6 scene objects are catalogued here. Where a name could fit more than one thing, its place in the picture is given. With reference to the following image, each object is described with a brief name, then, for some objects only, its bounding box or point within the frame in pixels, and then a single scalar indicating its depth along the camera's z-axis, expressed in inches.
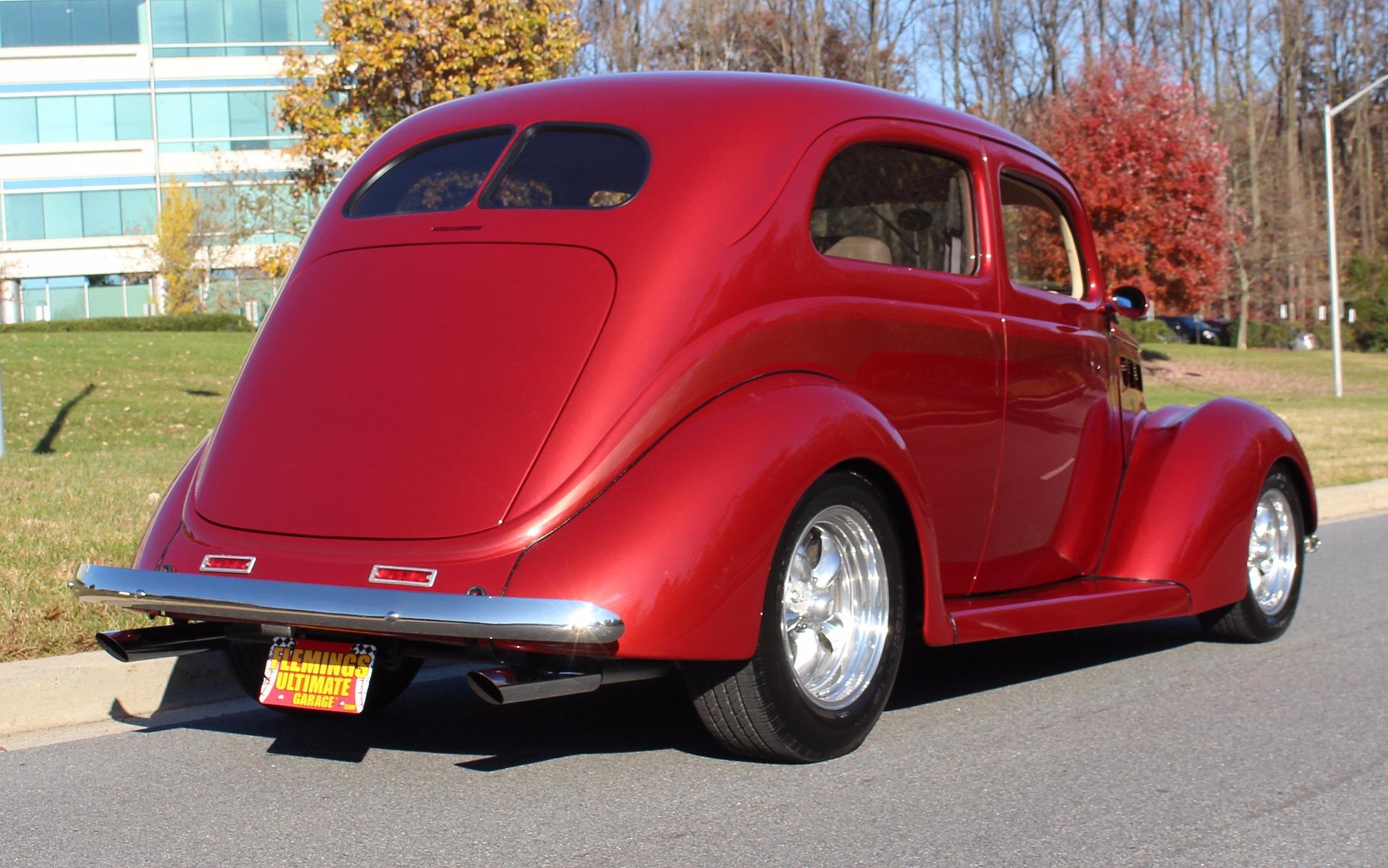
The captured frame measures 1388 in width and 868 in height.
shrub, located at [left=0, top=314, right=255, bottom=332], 1411.2
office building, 2282.2
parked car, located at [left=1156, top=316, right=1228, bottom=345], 2351.1
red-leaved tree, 1295.5
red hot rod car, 154.1
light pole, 1131.3
